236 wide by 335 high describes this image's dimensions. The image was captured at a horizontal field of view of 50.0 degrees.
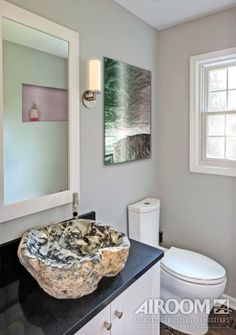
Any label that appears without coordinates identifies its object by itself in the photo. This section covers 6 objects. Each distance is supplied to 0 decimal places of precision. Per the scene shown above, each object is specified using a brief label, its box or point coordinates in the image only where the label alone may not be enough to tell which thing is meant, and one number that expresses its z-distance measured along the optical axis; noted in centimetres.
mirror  127
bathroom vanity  91
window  209
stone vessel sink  95
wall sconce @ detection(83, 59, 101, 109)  155
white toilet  169
